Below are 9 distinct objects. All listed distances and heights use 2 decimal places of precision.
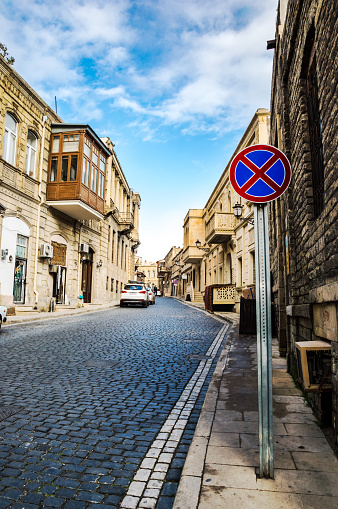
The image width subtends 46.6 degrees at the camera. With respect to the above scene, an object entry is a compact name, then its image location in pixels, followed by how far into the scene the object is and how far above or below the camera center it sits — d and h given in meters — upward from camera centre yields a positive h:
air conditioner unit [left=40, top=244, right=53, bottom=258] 18.98 +2.16
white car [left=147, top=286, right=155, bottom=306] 33.20 -0.07
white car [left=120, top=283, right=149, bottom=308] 26.28 +0.19
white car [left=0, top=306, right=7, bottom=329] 11.04 -0.53
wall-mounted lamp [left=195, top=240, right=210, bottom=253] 34.56 +4.31
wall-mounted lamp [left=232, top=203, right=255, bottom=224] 18.02 +4.04
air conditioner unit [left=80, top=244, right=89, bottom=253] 24.28 +2.98
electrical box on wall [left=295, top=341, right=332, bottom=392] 3.66 -0.61
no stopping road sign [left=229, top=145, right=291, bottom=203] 2.99 +0.97
